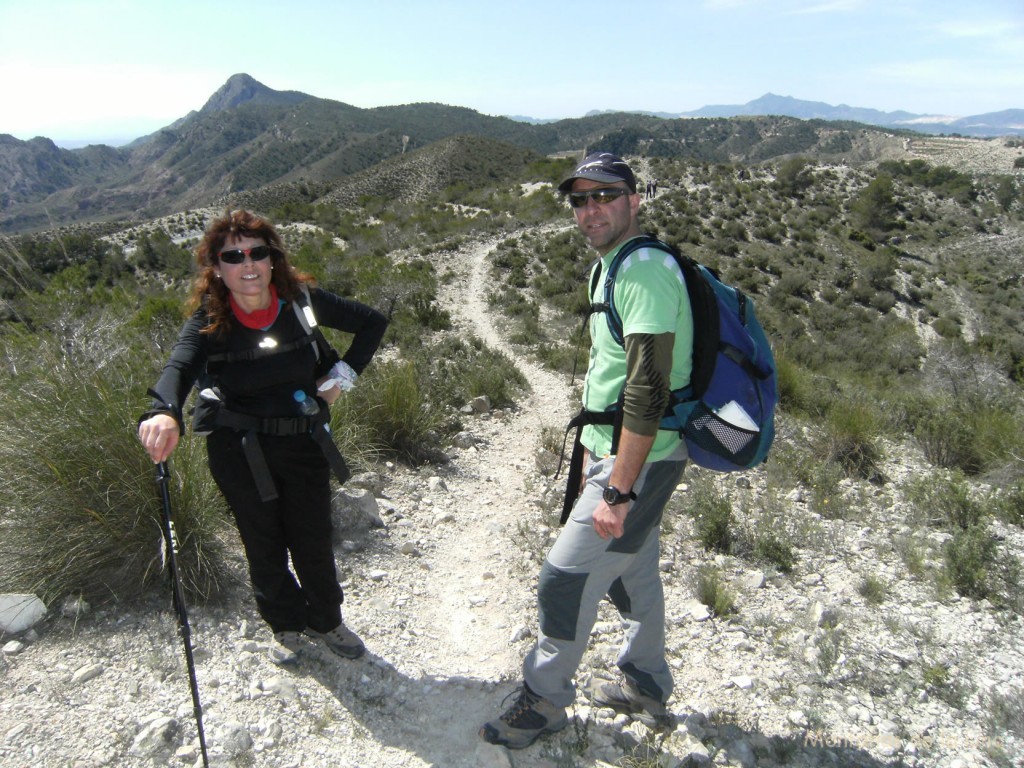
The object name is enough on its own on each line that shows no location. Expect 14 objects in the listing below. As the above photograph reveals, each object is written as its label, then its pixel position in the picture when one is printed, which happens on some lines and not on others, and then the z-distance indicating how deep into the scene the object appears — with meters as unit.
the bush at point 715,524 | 3.74
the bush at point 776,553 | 3.46
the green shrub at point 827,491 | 4.08
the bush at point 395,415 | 4.74
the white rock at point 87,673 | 2.32
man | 1.77
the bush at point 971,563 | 3.06
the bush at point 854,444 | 4.79
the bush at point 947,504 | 3.74
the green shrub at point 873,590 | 3.07
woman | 2.20
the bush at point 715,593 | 3.07
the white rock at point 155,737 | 2.09
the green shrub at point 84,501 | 2.59
